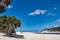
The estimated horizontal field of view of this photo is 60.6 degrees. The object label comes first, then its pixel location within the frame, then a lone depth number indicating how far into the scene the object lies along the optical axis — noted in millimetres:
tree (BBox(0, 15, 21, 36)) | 7100
